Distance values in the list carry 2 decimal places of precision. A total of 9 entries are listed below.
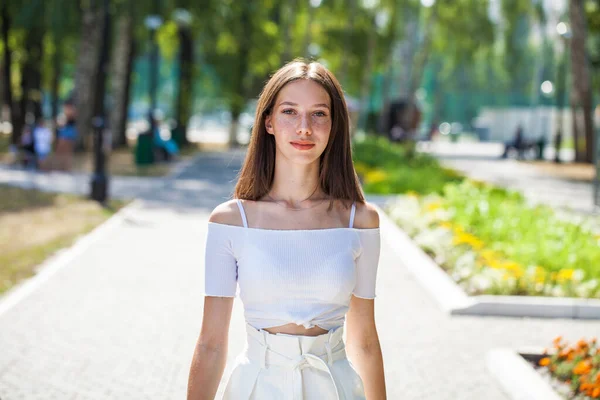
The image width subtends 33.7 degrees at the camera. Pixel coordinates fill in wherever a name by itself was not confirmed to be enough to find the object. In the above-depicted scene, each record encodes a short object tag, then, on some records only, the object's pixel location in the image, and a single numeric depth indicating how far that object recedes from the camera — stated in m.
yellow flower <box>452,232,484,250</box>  11.53
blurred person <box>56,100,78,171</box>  25.23
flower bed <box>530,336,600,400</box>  5.95
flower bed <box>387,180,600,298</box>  9.77
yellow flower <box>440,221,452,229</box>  13.17
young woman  2.88
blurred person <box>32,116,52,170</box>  24.39
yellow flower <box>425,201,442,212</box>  15.45
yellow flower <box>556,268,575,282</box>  9.72
